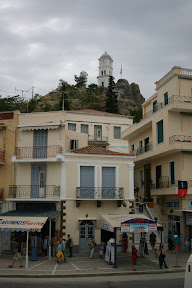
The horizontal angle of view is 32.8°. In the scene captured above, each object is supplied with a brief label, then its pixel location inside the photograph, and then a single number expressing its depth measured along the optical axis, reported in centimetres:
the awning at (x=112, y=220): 2030
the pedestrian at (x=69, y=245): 2288
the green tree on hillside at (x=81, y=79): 10869
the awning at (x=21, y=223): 1969
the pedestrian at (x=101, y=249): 2235
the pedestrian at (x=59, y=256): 2044
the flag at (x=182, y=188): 2578
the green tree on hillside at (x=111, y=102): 7375
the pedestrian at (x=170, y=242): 2664
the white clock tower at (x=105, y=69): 11331
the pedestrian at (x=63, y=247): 2091
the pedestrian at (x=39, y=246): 2292
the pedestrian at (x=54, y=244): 2290
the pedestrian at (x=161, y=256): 1905
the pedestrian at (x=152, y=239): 2475
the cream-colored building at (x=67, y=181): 2450
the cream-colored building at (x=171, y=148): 2730
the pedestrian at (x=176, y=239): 2422
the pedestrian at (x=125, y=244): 2456
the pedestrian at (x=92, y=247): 2217
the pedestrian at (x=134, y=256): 1863
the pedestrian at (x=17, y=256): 1886
